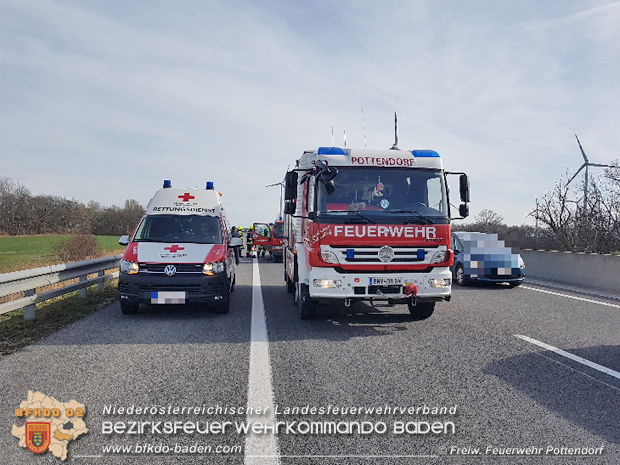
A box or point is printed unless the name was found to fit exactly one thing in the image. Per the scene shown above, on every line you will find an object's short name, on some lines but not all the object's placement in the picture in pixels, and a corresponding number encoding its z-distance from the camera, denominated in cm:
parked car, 1378
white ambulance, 821
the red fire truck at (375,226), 729
